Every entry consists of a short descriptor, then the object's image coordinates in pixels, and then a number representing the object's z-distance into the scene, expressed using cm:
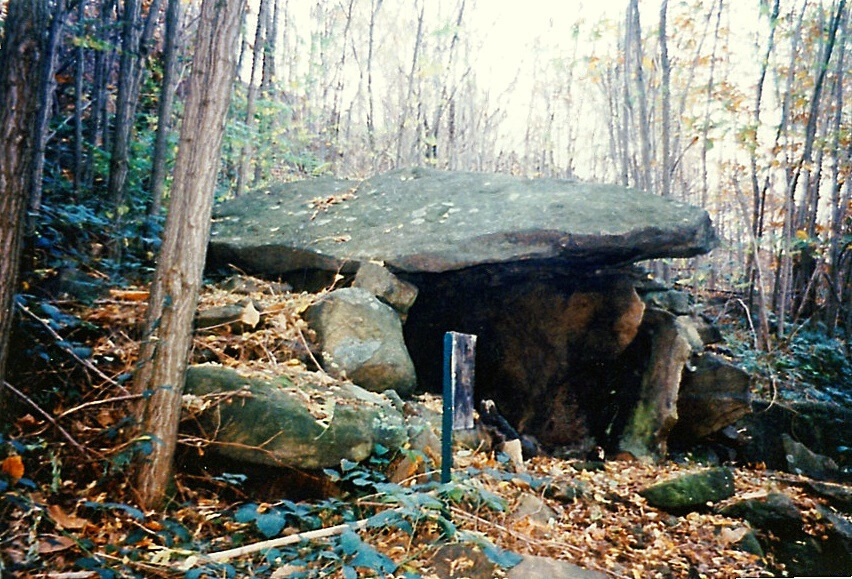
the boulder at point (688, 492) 489
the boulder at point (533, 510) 394
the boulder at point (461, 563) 292
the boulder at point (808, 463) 682
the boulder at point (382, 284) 530
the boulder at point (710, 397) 693
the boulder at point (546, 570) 299
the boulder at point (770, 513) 482
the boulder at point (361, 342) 443
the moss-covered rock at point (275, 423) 325
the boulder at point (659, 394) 663
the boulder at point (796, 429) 727
